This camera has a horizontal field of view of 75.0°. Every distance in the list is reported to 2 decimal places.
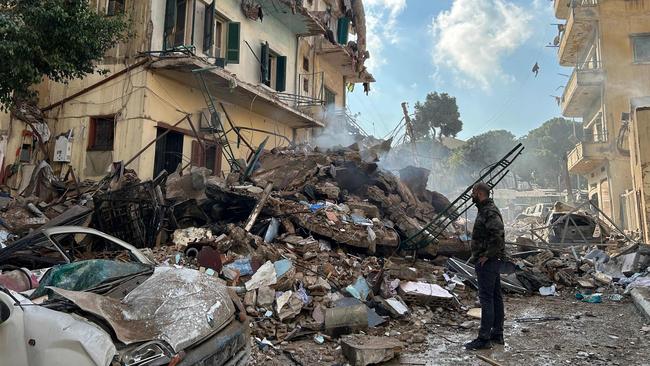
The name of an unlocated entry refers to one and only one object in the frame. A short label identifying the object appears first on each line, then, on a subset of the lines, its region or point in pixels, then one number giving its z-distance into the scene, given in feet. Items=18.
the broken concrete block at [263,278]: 17.93
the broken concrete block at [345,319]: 16.16
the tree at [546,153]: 144.97
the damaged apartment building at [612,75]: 65.92
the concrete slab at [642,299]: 18.87
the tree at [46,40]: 20.70
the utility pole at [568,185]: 83.84
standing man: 15.20
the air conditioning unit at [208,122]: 40.09
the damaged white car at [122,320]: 7.77
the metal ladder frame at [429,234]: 28.22
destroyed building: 34.30
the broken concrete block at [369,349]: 13.21
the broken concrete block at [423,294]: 20.51
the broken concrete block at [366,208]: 30.63
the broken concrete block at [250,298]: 16.84
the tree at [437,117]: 133.69
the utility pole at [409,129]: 68.96
